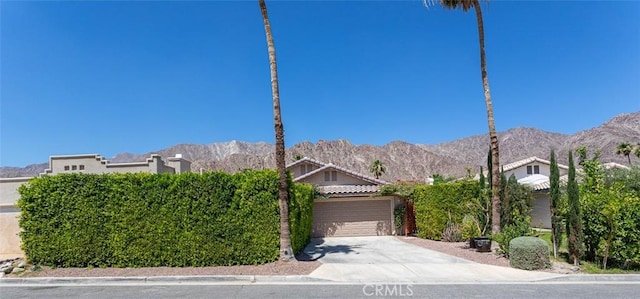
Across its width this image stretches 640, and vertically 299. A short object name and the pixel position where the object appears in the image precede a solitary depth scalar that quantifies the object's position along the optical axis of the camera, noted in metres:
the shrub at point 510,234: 13.25
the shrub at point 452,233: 18.48
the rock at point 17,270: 11.56
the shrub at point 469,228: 16.45
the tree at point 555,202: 12.54
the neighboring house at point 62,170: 15.66
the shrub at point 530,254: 11.50
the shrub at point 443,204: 18.89
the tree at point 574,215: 11.82
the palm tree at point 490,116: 15.73
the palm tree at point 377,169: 59.12
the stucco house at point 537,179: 25.63
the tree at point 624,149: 46.92
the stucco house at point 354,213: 22.56
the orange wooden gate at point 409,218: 22.56
